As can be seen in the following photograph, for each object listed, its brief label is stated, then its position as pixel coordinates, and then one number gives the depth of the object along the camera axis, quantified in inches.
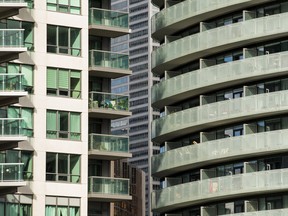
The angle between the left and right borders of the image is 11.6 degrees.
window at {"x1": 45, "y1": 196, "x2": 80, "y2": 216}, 4035.4
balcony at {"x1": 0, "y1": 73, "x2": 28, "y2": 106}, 3870.6
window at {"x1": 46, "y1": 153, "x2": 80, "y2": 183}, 4067.4
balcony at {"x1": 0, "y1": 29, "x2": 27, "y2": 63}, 3878.0
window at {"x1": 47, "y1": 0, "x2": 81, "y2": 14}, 4183.1
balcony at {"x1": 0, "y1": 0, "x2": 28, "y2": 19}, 3902.6
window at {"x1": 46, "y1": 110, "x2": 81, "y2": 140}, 4097.0
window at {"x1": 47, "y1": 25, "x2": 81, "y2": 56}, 4164.1
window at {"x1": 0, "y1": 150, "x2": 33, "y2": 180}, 3976.4
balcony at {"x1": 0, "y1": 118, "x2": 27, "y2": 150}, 3848.4
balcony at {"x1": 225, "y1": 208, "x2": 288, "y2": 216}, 4232.3
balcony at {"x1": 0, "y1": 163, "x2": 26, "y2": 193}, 3843.5
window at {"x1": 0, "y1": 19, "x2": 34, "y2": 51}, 4089.3
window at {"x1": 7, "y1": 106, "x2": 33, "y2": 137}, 3998.5
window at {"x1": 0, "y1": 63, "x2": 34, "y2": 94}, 3880.4
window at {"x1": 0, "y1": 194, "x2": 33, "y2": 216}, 3964.1
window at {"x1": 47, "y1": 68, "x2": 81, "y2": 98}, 4131.4
